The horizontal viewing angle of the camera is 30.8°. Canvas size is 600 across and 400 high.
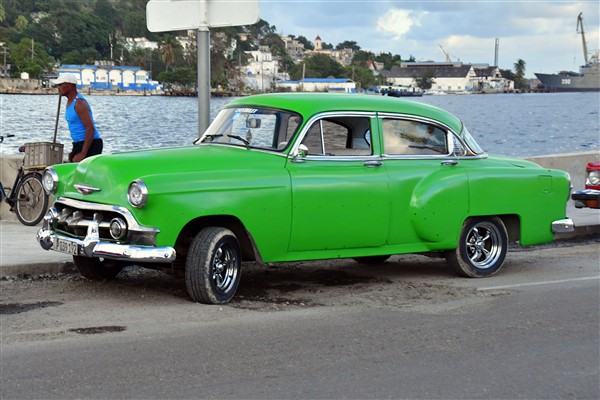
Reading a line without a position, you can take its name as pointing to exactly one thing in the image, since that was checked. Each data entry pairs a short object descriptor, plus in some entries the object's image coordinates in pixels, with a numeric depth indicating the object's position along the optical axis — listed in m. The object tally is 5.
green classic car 8.91
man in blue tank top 12.79
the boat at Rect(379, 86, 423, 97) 180.15
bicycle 13.68
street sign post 11.65
